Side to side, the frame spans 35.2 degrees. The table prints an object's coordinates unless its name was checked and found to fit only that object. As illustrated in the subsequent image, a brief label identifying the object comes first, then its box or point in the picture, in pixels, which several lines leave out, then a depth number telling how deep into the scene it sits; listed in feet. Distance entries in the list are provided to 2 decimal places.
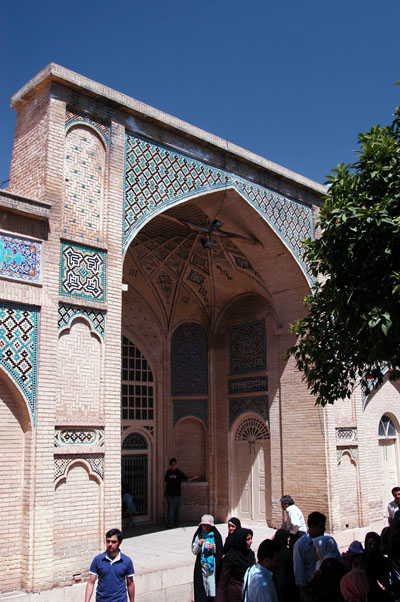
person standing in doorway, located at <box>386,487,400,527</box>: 22.20
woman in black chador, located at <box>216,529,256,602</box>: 13.58
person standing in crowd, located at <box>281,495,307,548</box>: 21.27
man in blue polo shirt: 15.10
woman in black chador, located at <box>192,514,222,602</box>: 16.90
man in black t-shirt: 37.35
